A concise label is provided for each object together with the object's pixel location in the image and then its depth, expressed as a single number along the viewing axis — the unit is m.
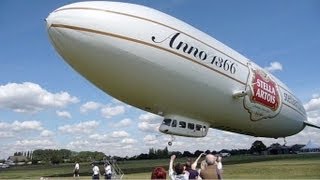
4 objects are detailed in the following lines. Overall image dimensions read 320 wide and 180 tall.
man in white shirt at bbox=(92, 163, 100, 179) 15.91
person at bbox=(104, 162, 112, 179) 15.54
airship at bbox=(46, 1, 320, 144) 12.69
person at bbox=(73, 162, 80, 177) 20.68
